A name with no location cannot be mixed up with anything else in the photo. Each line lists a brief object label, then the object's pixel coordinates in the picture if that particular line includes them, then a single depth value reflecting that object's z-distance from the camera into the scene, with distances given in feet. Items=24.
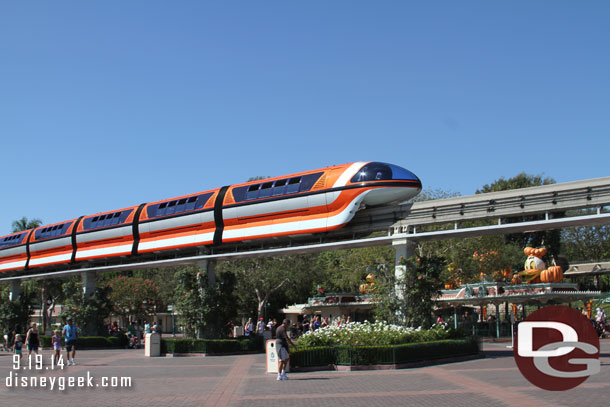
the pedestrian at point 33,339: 76.43
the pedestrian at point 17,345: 77.87
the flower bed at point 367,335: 68.03
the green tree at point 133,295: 199.31
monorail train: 80.59
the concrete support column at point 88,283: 120.16
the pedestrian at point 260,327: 106.73
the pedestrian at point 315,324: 116.98
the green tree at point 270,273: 165.78
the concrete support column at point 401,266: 79.20
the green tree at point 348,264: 158.40
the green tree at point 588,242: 223.30
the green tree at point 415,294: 78.59
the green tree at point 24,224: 220.84
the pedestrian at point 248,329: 109.84
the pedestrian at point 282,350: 55.72
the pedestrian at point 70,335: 72.92
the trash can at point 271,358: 61.82
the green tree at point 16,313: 136.36
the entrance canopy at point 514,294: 111.55
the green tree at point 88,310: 119.65
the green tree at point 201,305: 97.19
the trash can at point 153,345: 93.40
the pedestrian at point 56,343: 73.15
